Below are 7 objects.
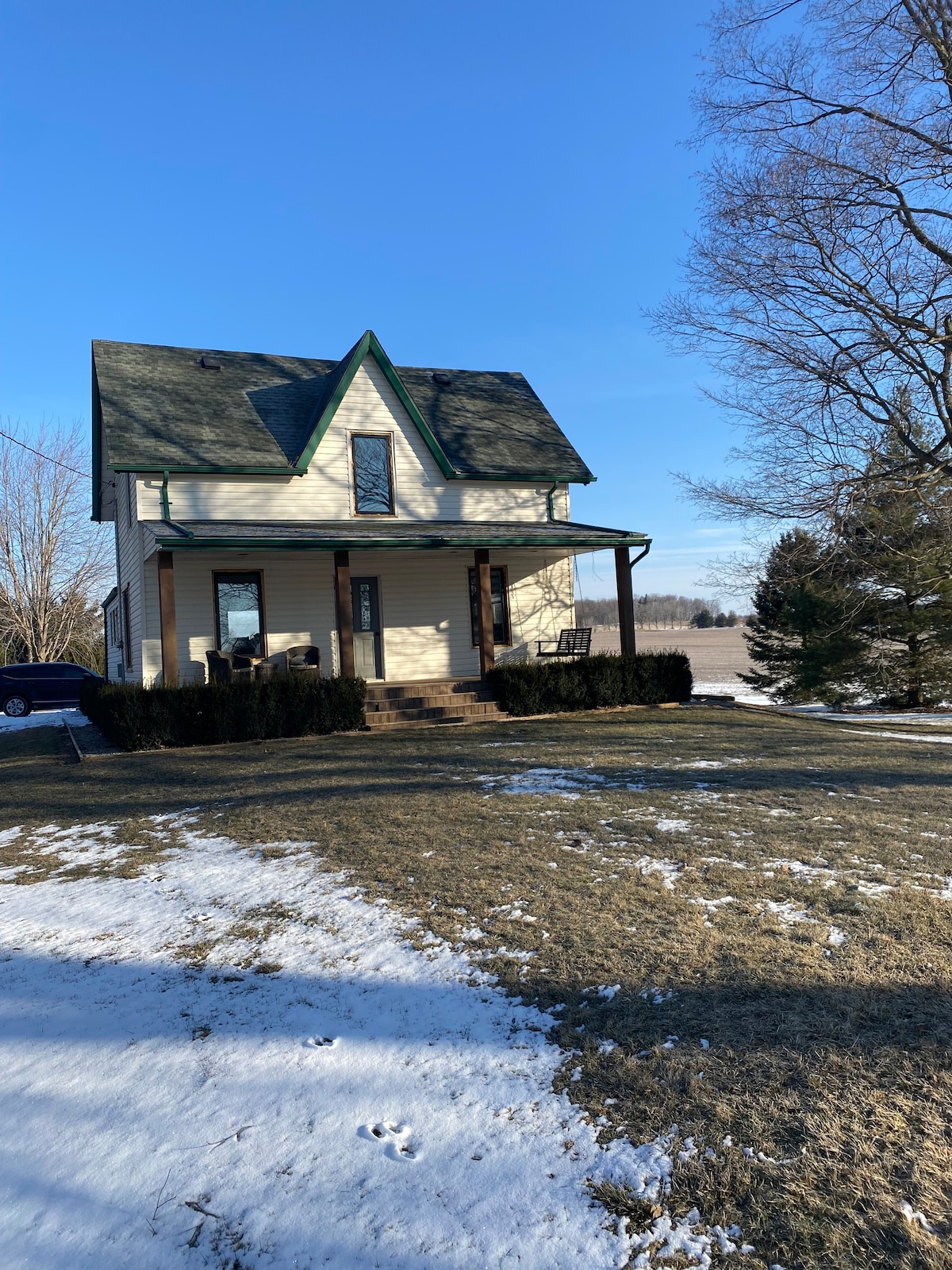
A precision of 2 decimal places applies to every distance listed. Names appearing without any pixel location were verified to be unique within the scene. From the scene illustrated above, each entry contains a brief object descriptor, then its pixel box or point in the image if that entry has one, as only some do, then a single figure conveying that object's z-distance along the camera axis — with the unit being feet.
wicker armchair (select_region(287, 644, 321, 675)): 48.47
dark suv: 72.54
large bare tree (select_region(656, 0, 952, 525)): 46.14
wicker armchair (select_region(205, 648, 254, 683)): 45.85
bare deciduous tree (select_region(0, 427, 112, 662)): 108.99
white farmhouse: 50.21
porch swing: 57.77
